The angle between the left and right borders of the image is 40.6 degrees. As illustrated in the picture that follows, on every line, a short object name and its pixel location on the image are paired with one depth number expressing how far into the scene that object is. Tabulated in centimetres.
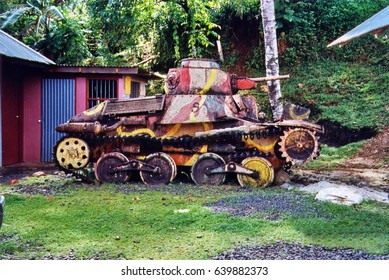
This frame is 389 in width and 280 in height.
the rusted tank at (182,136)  1038
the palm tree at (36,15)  1777
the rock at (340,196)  810
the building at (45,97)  1364
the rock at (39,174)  1170
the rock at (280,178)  1061
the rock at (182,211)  772
